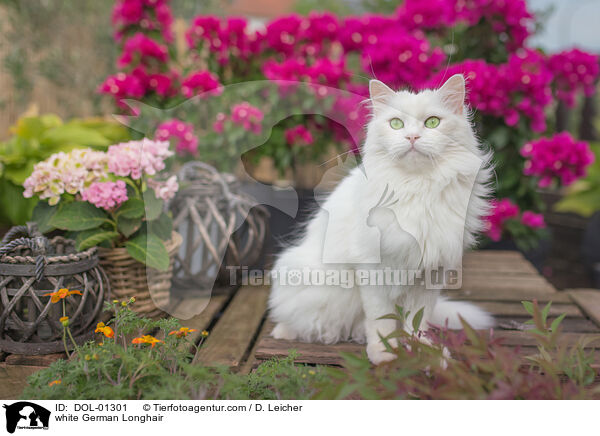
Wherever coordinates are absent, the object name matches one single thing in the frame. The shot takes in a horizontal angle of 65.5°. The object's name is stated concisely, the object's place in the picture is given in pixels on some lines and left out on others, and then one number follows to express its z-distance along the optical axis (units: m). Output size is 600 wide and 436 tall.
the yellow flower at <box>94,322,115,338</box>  0.97
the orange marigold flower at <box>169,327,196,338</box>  1.00
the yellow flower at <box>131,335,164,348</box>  0.96
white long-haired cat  0.97
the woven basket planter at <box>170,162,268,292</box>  1.46
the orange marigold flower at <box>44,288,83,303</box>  1.03
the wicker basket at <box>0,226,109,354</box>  1.11
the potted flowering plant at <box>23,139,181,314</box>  1.31
